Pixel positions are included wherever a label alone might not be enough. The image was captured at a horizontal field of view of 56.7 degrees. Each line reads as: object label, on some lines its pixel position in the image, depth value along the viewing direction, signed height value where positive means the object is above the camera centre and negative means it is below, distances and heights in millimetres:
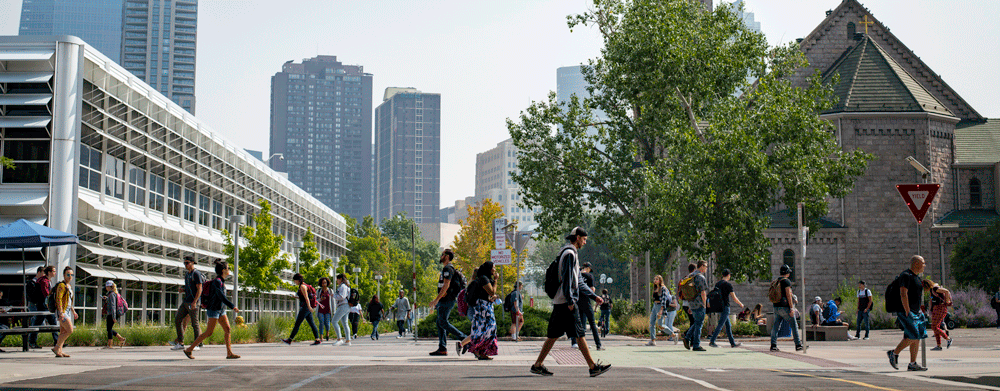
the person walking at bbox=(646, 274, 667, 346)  21297 -571
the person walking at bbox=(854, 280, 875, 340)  25719 -674
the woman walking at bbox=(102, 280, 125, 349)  19328 -661
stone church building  45188 +4197
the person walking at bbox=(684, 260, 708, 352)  17641 -524
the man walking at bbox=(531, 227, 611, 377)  10750 -355
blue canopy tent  18719 +866
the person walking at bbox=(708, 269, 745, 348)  18672 -380
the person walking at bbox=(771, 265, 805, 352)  17625 -545
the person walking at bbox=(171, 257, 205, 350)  15891 -266
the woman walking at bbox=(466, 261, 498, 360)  14234 -581
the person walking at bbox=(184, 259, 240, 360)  14570 -405
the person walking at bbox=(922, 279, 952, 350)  14893 -447
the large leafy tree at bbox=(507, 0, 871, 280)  28078 +4887
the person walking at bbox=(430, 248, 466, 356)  15094 -189
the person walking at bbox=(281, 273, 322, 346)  20656 -658
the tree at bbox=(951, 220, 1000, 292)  41562 +826
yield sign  14606 +1306
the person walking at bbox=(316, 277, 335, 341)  22997 -688
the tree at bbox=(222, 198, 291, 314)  41062 +953
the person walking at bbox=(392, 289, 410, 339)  36969 -1301
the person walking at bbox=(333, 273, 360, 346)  22750 -561
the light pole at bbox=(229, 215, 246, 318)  30516 +1375
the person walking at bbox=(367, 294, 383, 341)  31391 -1116
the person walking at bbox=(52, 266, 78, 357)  15463 -501
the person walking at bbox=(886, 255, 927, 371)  12977 -331
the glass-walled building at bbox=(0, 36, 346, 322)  28734 +3905
